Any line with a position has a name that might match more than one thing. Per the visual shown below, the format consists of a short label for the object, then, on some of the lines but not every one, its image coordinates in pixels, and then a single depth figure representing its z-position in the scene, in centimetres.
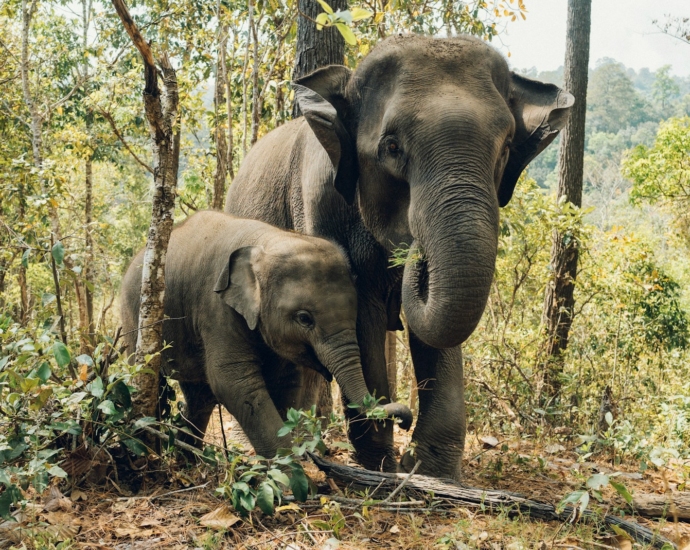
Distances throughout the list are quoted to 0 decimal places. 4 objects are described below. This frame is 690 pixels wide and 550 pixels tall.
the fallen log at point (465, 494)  376
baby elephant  458
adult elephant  393
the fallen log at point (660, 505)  416
